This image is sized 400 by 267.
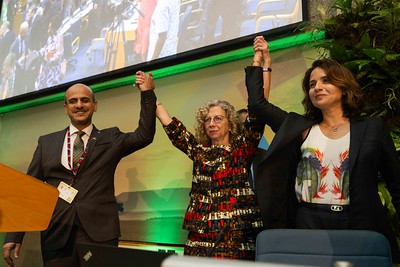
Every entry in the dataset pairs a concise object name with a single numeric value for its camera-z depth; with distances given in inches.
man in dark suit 89.4
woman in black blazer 64.9
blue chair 49.1
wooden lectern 56.1
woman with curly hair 79.9
